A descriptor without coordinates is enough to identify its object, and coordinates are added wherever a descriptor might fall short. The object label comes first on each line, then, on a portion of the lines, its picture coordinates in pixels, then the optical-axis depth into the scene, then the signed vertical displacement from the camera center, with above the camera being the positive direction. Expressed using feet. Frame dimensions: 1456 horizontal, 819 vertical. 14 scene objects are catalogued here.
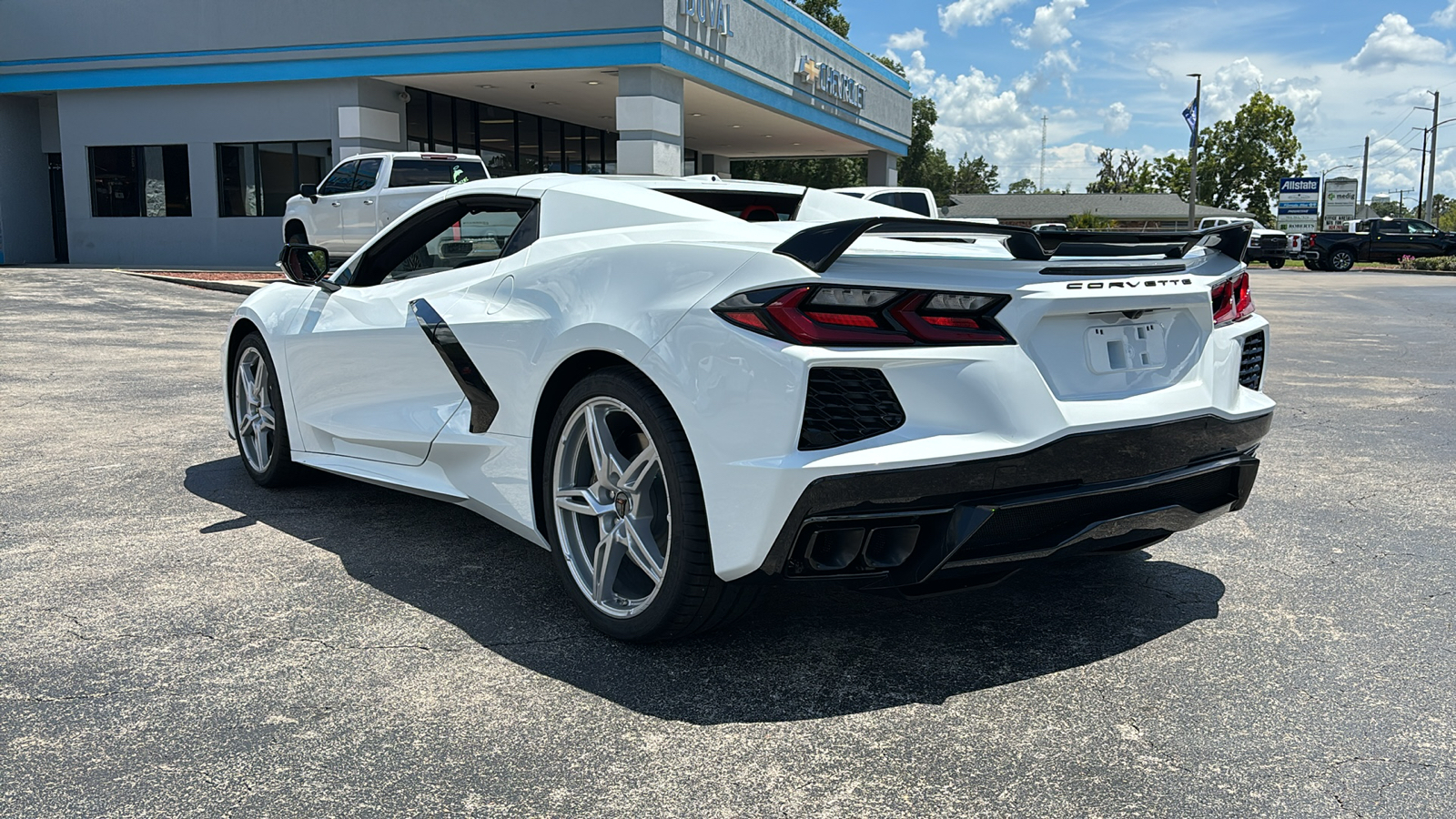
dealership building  75.72 +10.59
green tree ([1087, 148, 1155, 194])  403.34 +24.70
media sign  230.48 +9.27
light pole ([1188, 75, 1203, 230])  157.89 +12.23
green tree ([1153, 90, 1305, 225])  222.07 +16.93
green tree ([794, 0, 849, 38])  222.28 +43.27
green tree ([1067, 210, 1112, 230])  253.85 +4.63
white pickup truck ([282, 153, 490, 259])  58.49 +2.33
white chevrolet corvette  9.61 -1.40
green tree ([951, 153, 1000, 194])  424.87 +23.06
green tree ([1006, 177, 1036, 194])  519.23 +25.10
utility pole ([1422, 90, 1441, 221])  188.75 +10.28
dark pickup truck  139.13 +0.12
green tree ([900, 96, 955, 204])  283.24 +21.59
